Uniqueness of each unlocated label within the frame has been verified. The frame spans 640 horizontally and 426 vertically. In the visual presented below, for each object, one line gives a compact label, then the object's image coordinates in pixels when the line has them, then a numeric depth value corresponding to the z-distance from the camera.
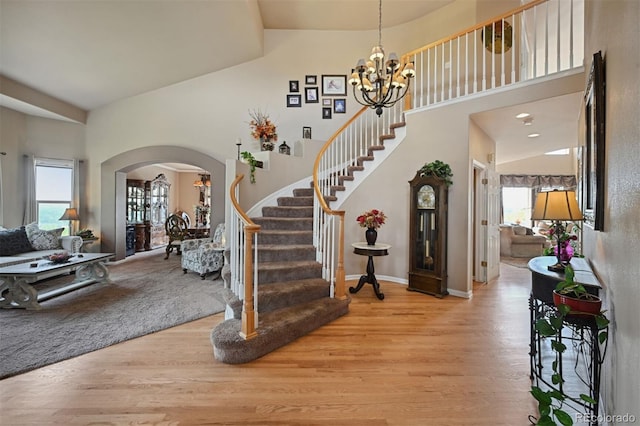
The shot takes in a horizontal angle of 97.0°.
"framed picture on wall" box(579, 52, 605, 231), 1.68
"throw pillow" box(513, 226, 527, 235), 7.62
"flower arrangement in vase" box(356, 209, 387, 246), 4.03
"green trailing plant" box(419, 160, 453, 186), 4.10
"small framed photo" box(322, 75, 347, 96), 6.17
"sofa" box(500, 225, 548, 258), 7.32
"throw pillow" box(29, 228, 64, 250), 4.96
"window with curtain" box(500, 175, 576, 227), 9.40
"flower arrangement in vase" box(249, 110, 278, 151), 5.24
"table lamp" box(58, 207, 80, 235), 5.73
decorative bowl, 3.94
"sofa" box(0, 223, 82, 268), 4.53
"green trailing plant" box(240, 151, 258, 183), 4.56
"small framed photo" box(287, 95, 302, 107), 6.16
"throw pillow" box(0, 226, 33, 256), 4.55
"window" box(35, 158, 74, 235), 5.71
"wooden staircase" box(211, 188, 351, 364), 2.41
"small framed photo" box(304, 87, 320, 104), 6.16
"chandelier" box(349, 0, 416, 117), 3.39
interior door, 4.89
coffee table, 3.50
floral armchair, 5.05
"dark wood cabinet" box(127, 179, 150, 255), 7.83
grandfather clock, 4.09
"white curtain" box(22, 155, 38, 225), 5.46
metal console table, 1.53
